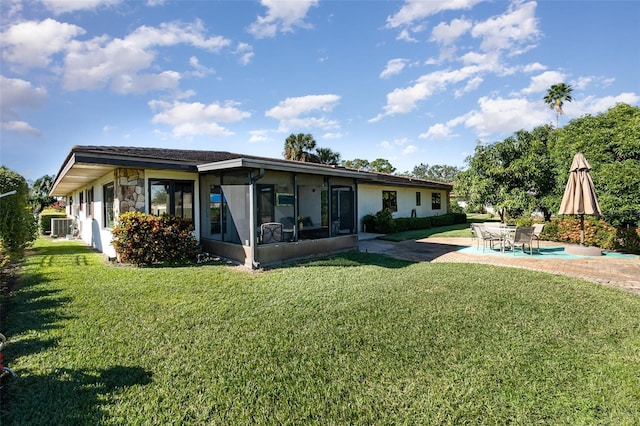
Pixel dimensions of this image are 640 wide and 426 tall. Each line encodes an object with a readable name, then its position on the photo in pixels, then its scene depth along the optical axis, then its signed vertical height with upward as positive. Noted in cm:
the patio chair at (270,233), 892 -43
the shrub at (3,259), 653 -77
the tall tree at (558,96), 3748 +1466
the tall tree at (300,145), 3284 +791
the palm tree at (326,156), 3478 +713
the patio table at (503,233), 1108 -70
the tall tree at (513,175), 1499 +204
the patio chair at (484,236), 1134 -81
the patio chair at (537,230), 1096 -60
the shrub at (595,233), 1071 -81
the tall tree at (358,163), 4769 +845
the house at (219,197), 826 +76
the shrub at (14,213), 782 +28
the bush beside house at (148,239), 830 -51
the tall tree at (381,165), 4719 +799
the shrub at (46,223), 1973 -1
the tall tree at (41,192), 3409 +422
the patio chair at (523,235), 1035 -74
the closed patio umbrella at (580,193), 993 +66
